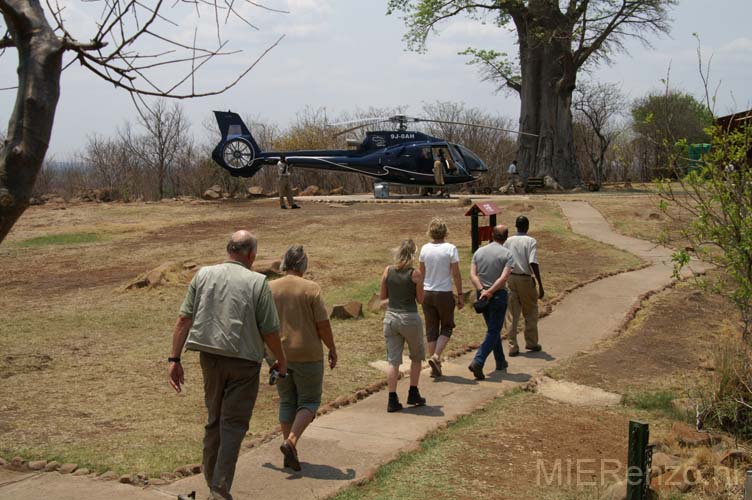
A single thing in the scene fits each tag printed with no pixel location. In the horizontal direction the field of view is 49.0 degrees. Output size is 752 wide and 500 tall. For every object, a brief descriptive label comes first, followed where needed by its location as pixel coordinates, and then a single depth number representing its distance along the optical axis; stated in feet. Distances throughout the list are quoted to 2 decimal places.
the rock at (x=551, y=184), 119.96
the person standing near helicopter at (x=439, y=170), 97.55
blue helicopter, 99.09
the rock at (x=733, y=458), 20.56
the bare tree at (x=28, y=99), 11.25
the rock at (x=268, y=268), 49.90
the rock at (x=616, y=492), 17.87
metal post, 16.92
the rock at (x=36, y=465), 21.39
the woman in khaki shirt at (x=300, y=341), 20.45
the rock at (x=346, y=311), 40.09
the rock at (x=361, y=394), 27.58
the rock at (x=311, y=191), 123.54
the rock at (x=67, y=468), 21.10
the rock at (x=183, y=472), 20.62
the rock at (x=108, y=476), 20.58
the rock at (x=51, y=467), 21.34
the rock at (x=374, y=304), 41.47
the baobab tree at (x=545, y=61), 116.57
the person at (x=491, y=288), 29.43
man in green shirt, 17.63
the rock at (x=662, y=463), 19.71
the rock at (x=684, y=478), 19.27
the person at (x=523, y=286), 33.09
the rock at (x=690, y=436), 22.20
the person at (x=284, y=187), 92.83
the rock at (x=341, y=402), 26.58
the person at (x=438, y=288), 28.17
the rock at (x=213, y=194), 118.01
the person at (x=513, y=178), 116.47
